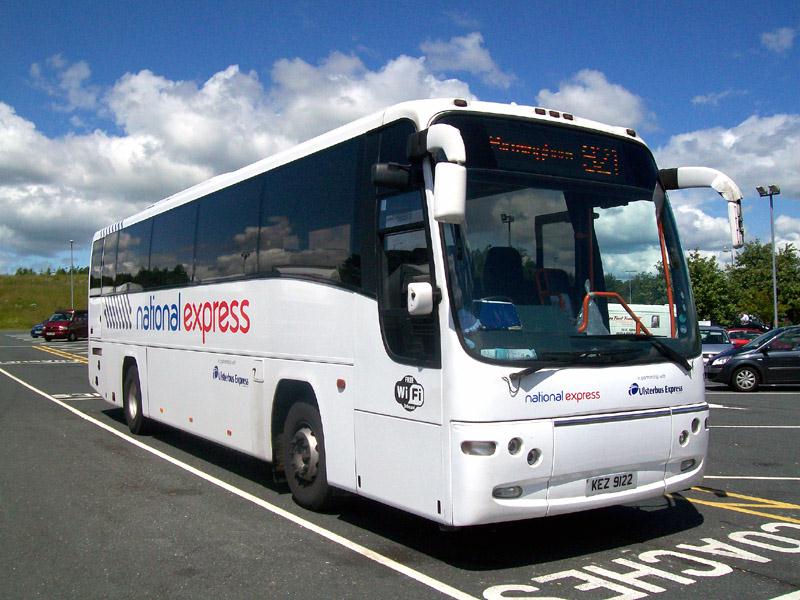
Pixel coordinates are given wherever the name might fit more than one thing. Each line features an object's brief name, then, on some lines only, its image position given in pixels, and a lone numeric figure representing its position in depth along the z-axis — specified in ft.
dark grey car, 64.49
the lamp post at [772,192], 124.98
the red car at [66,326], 170.09
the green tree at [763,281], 186.39
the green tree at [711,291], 192.24
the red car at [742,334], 109.23
